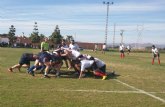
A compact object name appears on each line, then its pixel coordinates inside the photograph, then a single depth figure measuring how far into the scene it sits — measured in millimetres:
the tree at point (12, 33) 83836
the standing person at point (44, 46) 11585
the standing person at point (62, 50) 11962
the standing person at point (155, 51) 22491
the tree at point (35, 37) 82546
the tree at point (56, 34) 79848
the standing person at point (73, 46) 14296
